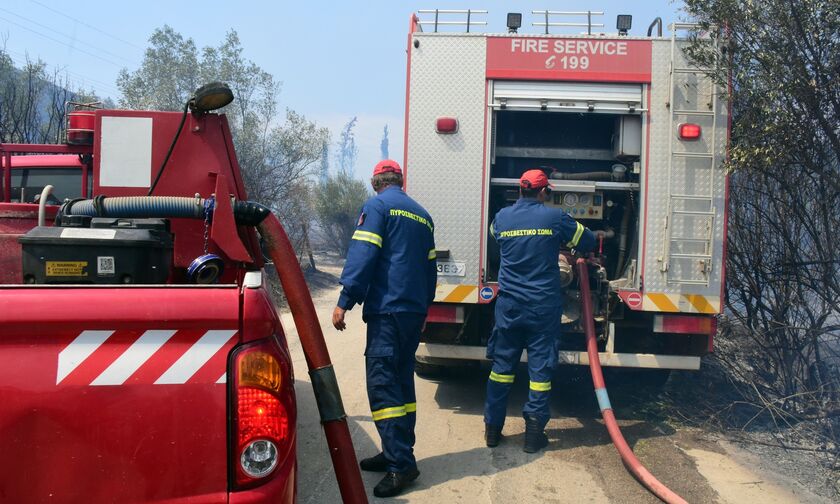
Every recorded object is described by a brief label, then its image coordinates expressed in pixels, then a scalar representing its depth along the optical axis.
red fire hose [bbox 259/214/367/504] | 2.65
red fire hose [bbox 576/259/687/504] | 3.98
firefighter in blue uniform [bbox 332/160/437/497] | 4.16
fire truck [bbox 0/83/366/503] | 1.77
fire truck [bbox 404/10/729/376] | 5.32
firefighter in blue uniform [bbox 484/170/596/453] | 4.88
